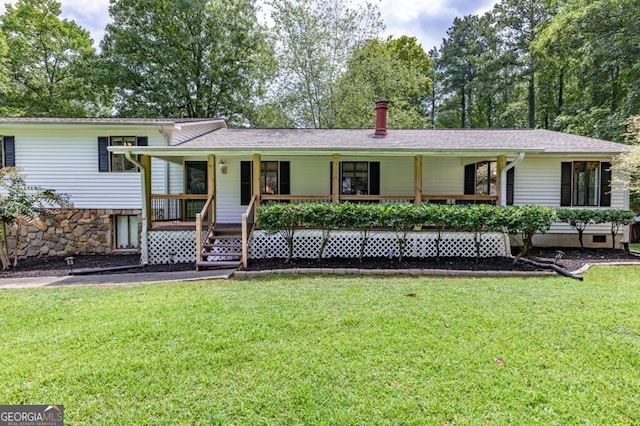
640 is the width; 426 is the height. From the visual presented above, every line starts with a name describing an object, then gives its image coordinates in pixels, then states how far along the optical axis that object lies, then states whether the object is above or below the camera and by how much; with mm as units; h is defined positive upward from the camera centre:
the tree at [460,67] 24703 +11128
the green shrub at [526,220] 7172 -400
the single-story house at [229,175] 8448 +901
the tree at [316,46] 17062 +8786
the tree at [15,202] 8164 +30
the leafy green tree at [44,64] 17469 +8040
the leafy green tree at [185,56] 18172 +8843
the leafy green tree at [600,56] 12938 +6409
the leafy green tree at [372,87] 17328 +6685
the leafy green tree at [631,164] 8268 +1054
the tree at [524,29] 20016 +11545
